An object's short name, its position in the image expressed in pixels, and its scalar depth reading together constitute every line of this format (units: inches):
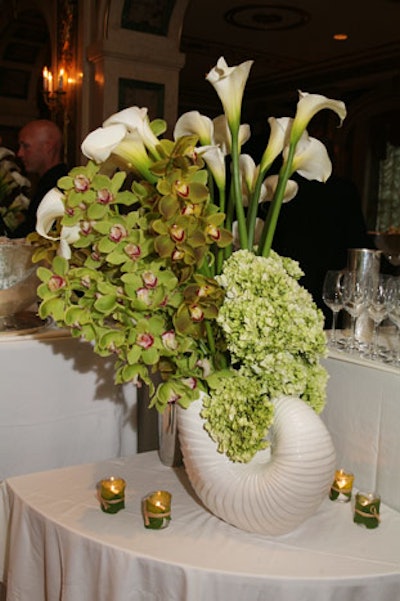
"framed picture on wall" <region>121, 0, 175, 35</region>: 207.3
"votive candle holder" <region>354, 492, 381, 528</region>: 47.8
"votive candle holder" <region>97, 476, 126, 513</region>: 47.9
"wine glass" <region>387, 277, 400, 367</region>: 58.7
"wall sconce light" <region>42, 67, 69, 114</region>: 236.4
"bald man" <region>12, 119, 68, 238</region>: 147.3
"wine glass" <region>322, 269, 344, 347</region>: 64.6
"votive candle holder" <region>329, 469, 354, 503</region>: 51.6
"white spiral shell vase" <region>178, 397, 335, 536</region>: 43.0
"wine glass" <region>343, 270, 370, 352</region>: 62.3
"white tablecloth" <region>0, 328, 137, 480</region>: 67.4
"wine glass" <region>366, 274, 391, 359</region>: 59.5
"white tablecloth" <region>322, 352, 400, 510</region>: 54.3
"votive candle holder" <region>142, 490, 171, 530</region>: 45.9
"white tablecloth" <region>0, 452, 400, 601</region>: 41.3
